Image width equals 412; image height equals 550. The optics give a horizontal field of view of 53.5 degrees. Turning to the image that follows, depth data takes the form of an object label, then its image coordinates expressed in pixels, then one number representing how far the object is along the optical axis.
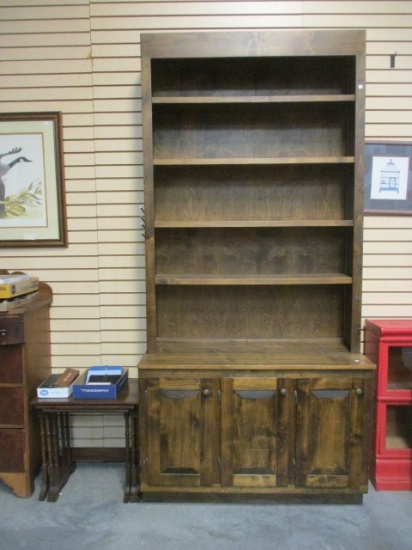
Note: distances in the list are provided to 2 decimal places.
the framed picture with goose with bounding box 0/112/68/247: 2.76
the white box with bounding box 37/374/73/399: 2.48
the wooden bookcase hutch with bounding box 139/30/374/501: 2.33
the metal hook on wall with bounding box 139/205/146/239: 2.76
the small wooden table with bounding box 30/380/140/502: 2.44
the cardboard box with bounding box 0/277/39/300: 2.43
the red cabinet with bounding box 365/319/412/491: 2.53
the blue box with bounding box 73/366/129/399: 2.47
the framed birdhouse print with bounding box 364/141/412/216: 2.72
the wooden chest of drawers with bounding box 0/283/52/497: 2.39
